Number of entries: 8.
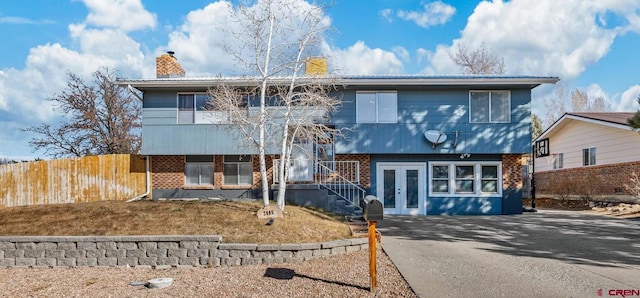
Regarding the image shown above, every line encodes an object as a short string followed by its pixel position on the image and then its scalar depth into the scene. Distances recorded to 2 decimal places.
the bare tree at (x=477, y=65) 32.22
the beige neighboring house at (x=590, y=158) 16.62
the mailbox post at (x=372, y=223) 5.35
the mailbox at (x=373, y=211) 5.34
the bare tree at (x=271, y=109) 9.79
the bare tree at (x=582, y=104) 43.56
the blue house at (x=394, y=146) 15.02
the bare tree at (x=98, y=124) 23.25
